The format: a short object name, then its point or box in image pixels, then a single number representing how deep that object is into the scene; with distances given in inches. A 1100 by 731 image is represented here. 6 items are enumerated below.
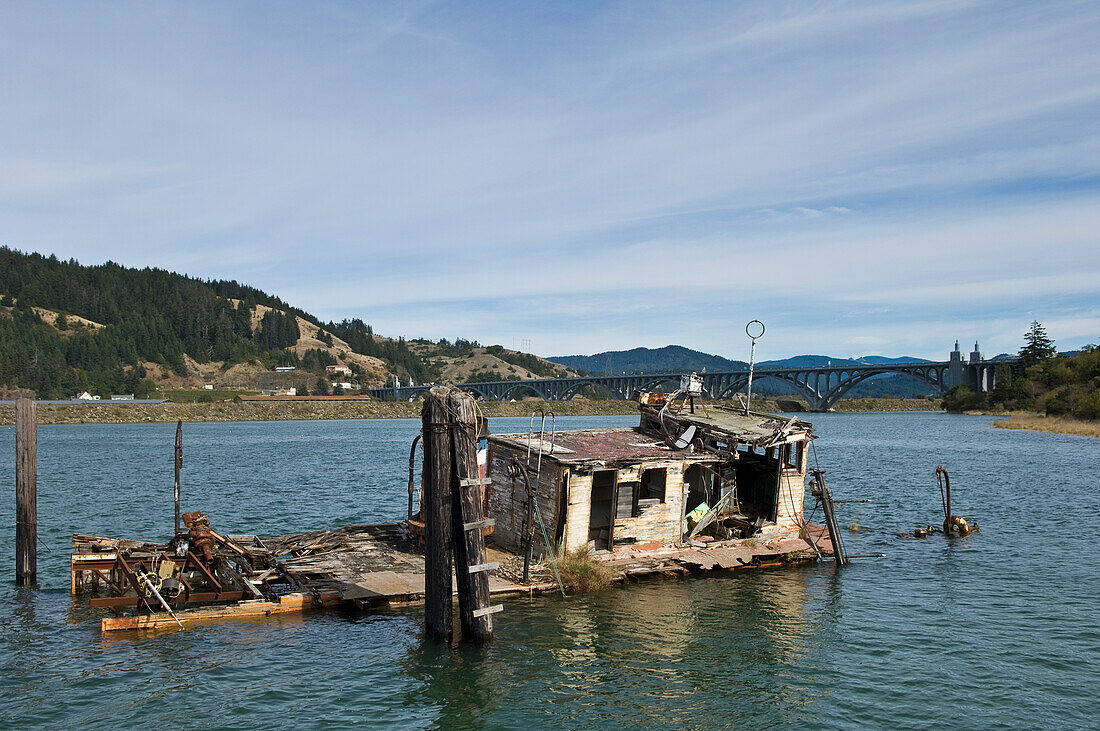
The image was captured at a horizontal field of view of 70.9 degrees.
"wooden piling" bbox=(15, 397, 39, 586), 852.0
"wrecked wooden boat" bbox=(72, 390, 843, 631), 764.0
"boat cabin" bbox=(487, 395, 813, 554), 850.8
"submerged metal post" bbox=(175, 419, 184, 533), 966.8
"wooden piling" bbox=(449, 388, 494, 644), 619.8
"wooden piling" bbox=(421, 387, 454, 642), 620.4
